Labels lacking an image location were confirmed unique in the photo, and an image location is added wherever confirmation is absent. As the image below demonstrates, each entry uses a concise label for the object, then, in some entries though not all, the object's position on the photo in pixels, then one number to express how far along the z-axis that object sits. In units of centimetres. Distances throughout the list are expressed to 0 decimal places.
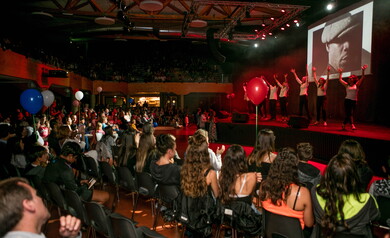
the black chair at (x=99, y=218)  231
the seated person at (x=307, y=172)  325
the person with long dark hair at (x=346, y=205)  199
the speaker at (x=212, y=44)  1202
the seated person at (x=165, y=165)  305
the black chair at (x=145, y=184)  350
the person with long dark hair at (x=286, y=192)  222
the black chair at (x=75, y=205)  271
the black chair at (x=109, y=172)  426
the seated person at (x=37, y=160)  376
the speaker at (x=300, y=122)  701
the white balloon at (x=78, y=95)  1073
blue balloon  557
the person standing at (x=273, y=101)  983
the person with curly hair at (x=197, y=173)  262
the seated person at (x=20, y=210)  125
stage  502
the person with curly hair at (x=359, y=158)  313
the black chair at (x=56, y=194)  302
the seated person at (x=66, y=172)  331
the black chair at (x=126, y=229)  181
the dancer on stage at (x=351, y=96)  609
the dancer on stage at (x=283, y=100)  911
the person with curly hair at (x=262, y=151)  375
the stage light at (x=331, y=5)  698
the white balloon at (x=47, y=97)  748
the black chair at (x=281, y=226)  206
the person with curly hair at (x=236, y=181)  263
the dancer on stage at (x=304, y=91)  804
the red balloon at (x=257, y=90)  593
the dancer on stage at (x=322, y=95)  716
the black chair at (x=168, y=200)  292
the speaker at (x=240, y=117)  952
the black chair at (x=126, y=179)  383
